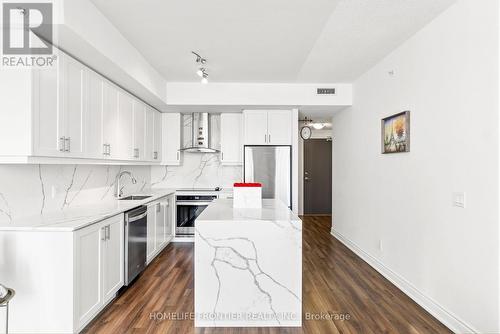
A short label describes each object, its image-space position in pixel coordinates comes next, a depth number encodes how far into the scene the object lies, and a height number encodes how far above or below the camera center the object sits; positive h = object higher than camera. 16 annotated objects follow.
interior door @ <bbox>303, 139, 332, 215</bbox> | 7.25 -0.24
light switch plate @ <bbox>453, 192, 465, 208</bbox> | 2.10 -0.25
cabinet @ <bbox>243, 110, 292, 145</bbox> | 4.60 +0.68
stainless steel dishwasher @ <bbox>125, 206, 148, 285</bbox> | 2.81 -0.83
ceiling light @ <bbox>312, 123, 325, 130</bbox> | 6.45 +1.00
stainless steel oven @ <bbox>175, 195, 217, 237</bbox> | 4.59 -0.87
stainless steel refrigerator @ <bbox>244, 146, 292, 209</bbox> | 4.57 -0.02
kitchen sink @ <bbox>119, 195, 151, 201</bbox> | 3.67 -0.43
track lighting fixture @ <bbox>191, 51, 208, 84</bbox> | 3.24 +1.30
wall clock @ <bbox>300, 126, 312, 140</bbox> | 6.56 +0.85
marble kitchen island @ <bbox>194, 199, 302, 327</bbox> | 2.16 -0.84
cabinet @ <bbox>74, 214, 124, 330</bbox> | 2.05 -0.85
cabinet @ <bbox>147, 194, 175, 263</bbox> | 3.54 -0.83
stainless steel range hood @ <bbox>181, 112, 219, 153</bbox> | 4.88 +0.65
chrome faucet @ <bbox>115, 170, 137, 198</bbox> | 3.80 -0.29
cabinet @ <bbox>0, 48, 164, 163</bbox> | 1.90 +0.43
